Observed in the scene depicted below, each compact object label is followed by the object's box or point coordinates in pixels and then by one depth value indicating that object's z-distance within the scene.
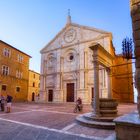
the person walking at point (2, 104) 14.17
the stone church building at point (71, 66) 26.64
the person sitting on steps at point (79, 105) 13.88
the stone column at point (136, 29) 4.35
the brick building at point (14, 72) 29.73
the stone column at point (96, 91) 8.63
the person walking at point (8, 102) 13.10
